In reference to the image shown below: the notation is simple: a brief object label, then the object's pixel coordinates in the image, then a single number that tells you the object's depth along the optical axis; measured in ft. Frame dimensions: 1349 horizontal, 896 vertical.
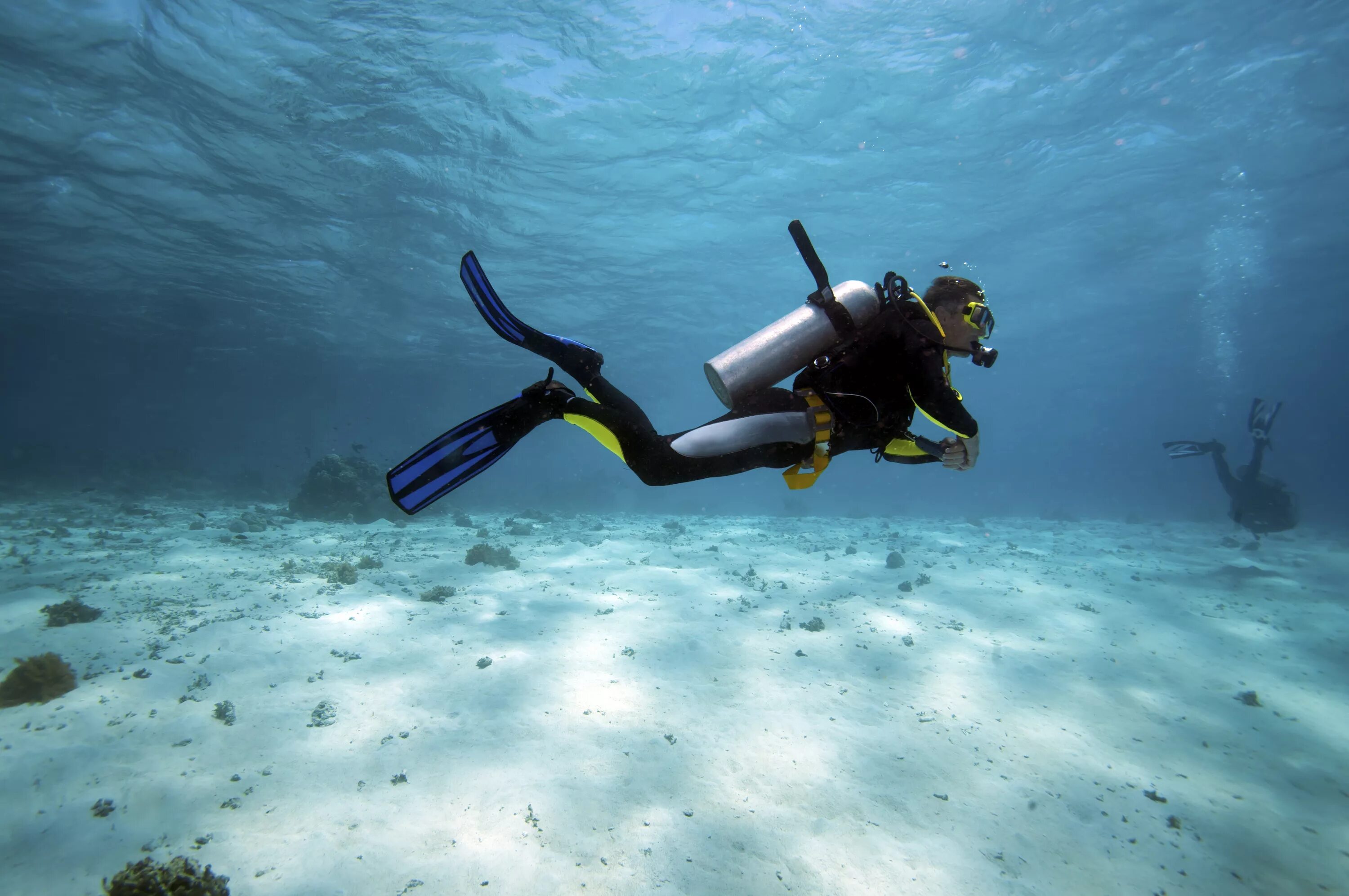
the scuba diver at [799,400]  11.23
